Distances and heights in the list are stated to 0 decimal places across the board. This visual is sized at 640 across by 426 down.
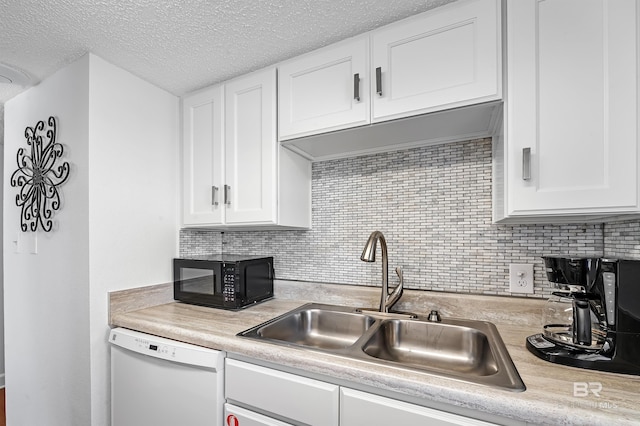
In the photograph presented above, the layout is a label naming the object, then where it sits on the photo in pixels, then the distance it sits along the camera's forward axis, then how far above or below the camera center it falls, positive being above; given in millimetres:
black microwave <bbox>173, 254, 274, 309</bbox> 1532 -378
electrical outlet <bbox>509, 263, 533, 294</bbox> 1275 -287
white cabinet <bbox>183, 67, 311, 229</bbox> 1502 +263
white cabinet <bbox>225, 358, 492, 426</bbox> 816 -595
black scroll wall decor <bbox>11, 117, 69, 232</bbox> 1547 +197
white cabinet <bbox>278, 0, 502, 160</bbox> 1060 +521
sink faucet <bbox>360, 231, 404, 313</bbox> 1390 -362
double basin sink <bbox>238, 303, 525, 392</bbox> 1023 -529
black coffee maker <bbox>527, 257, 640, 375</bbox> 823 -309
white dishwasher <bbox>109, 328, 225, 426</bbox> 1127 -707
